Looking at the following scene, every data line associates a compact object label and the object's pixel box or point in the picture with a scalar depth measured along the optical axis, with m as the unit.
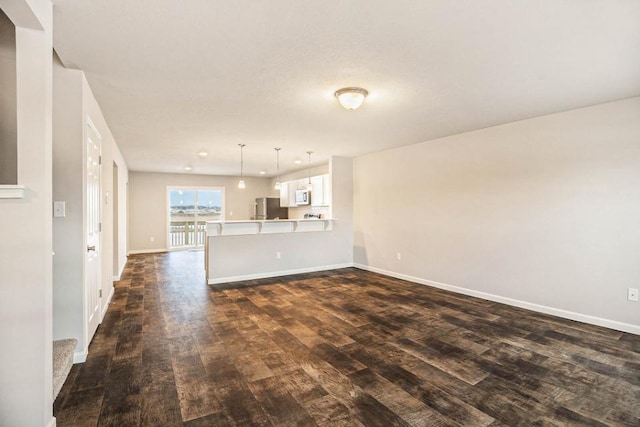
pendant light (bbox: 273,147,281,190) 6.08
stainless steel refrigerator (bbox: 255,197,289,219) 9.88
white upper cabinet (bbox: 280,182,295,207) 9.35
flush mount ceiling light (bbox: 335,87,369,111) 2.99
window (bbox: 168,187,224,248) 9.65
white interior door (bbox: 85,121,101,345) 2.89
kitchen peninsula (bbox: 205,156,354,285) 5.50
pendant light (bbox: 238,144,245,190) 5.69
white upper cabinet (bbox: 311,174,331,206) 7.47
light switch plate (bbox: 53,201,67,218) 2.56
